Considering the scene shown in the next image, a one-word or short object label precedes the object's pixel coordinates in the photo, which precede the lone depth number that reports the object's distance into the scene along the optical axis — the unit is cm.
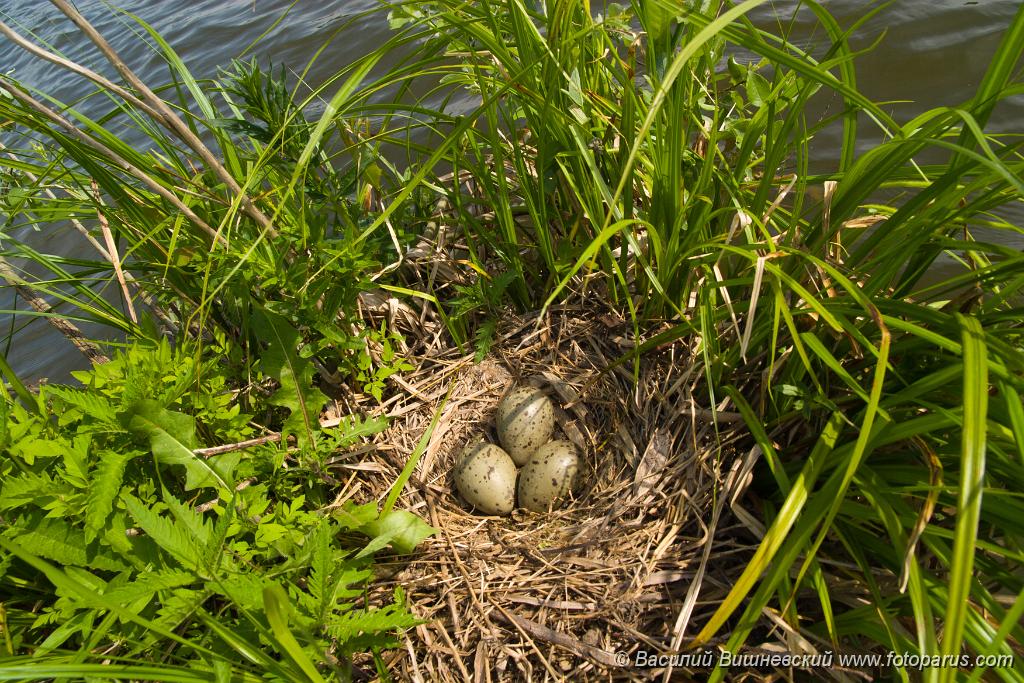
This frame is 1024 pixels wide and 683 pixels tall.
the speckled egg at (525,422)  56
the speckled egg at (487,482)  54
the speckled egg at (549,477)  54
